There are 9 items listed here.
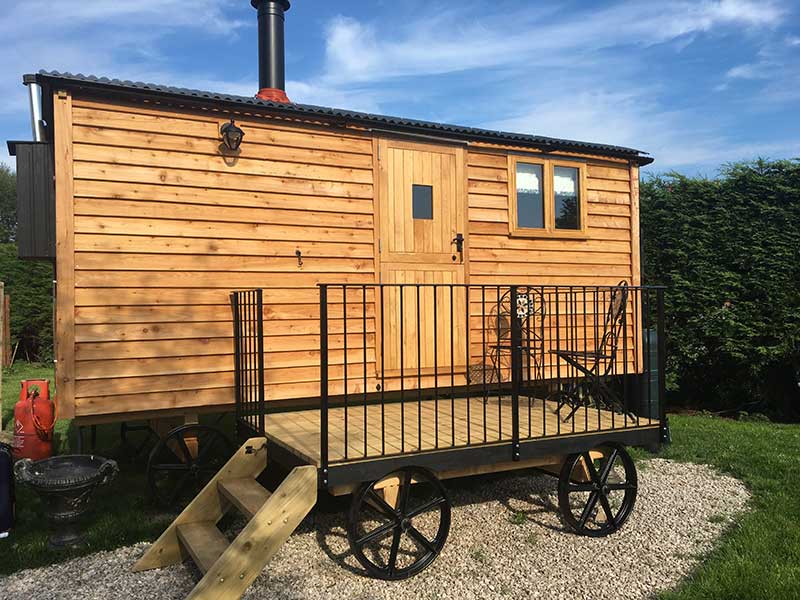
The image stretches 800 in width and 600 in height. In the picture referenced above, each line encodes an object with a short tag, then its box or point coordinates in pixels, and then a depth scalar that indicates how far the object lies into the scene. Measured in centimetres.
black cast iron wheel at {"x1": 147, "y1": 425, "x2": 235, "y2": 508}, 494
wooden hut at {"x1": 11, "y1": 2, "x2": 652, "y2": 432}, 464
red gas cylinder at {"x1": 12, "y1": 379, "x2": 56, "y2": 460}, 616
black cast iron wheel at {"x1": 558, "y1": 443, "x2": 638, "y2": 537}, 436
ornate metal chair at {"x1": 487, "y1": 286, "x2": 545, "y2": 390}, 625
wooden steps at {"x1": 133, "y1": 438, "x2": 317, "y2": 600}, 312
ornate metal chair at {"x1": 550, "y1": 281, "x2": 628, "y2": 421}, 475
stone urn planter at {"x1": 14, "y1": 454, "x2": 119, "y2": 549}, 410
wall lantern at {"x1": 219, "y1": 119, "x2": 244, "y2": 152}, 505
